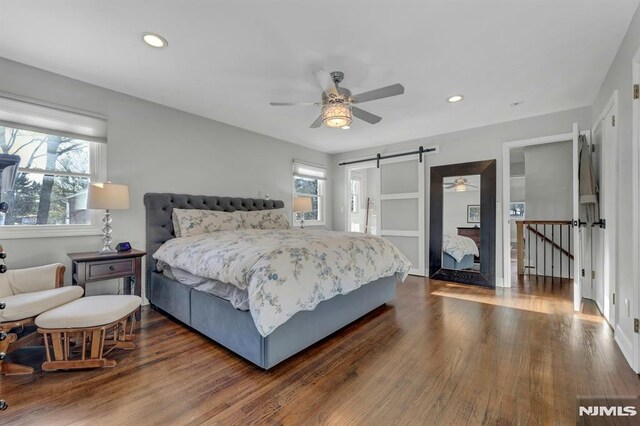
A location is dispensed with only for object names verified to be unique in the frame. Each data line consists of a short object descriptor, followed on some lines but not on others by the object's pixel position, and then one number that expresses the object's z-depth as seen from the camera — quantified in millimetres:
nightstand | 2484
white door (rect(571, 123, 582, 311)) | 2971
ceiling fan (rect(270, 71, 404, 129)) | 2502
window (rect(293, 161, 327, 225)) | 5491
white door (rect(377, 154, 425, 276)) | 5012
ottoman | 1891
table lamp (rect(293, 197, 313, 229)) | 4910
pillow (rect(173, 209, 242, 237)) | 3287
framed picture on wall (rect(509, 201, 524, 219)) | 5378
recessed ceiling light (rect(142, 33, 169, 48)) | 2156
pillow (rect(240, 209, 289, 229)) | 3961
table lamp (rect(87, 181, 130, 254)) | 2684
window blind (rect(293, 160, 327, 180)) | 5414
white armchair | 1870
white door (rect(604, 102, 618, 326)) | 2484
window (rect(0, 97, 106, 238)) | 2566
